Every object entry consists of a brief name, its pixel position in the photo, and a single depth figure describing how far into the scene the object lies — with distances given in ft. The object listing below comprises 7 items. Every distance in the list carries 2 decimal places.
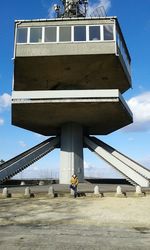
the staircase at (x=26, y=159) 65.62
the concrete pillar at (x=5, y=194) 46.13
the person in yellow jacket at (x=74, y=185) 47.24
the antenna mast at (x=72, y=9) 77.48
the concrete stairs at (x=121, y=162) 64.02
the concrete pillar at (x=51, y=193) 46.52
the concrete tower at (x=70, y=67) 61.08
